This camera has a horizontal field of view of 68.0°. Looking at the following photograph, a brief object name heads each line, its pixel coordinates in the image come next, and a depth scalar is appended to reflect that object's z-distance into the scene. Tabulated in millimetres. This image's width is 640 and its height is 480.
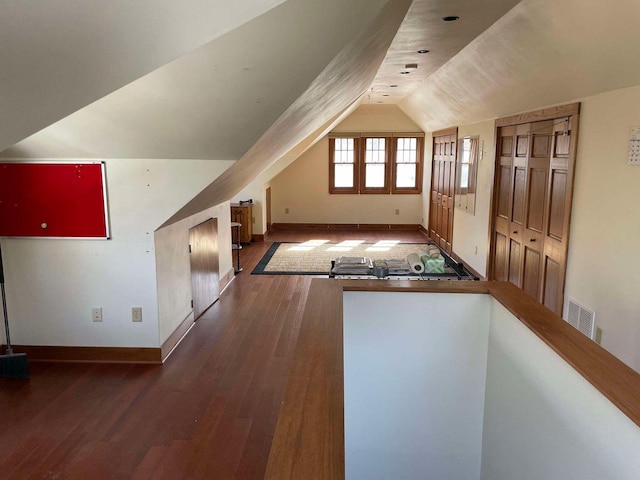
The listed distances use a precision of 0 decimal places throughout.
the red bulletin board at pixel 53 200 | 3391
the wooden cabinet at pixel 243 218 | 7969
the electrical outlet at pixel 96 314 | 3590
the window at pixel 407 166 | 9406
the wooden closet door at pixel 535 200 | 3729
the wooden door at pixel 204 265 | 4391
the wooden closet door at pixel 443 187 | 7281
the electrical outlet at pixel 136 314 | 3574
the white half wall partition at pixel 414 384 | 2555
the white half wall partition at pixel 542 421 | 1488
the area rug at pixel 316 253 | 6508
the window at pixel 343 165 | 9492
